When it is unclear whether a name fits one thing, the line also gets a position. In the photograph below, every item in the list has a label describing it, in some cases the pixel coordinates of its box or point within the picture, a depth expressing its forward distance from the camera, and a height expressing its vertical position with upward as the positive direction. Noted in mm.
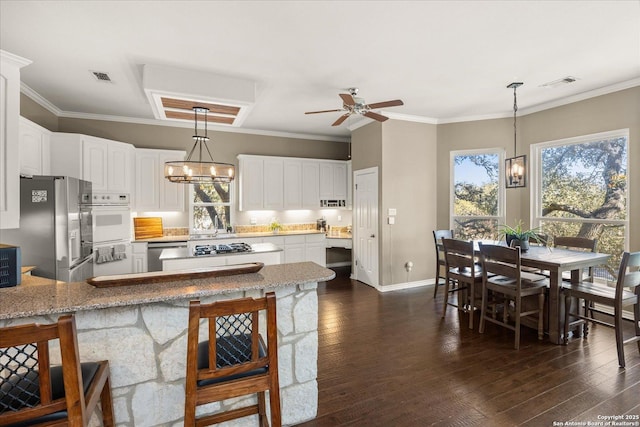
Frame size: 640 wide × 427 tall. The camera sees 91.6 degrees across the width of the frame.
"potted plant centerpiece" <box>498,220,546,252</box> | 3576 -380
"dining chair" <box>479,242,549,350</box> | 3080 -850
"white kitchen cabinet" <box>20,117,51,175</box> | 3453 +729
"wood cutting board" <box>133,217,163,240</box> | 5117 -310
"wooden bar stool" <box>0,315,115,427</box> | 1065 -690
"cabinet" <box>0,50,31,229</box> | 2002 +471
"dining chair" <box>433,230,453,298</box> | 4562 -538
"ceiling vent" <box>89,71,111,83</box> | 3447 +1519
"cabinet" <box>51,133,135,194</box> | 4156 +693
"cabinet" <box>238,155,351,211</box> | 5848 +487
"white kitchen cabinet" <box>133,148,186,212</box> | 5078 +390
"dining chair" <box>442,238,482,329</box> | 3557 -829
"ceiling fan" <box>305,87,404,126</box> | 3335 +1135
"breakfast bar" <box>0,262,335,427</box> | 1519 -618
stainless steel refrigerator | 3025 -185
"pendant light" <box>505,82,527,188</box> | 3645 +414
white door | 5258 -335
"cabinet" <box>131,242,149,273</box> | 4809 -740
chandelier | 3393 +409
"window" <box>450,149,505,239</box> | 5090 +208
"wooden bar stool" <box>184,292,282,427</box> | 1357 -732
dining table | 3014 -621
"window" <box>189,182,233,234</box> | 5586 +23
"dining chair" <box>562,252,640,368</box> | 2656 -842
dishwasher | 4926 -686
